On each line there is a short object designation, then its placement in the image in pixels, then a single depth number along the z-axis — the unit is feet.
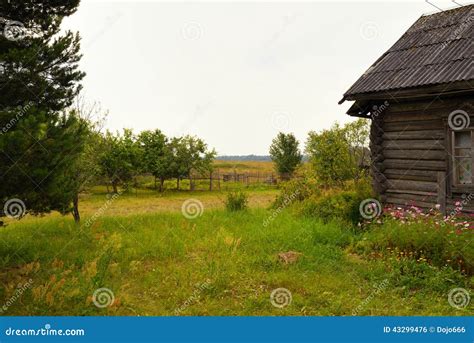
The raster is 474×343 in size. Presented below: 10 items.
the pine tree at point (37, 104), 20.37
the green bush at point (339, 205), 34.50
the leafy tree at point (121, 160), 79.45
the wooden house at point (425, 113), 28.66
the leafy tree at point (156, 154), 101.40
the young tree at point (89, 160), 40.57
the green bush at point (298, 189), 47.76
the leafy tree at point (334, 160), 70.90
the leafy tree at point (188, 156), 103.19
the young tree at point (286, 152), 123.13
